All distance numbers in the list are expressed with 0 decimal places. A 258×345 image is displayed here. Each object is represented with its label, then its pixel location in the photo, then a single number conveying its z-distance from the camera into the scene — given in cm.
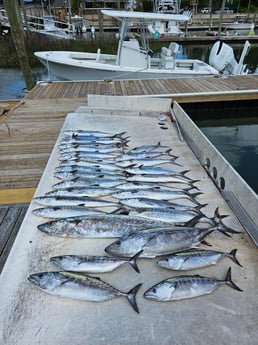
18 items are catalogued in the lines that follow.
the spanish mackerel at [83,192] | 276
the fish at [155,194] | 279
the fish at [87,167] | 328
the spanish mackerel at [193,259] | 191
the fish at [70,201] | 258
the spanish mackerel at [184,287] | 171
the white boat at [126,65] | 997
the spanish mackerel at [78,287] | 171
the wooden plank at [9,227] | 279
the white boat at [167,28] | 1327
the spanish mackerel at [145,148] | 391
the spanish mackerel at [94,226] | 223
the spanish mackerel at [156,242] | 200
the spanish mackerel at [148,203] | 261
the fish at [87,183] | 292
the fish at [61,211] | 243
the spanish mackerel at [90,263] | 189
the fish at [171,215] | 241
